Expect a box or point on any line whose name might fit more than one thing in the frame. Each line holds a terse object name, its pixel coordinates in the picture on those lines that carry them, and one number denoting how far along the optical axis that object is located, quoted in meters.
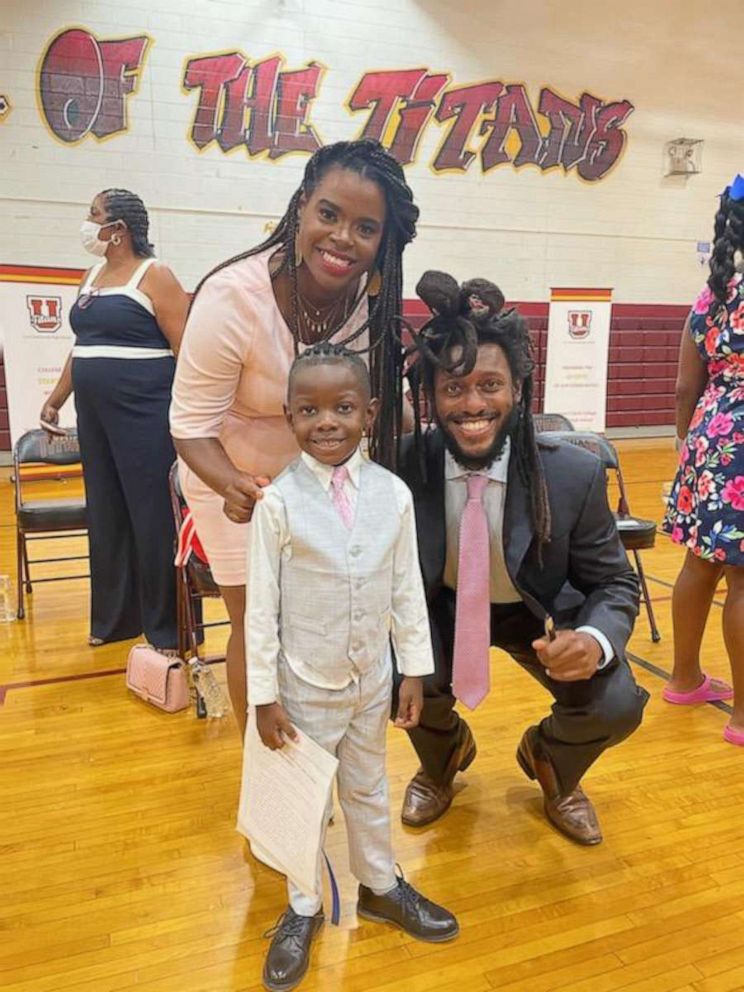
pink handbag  2.68
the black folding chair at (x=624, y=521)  3.11
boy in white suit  1.40
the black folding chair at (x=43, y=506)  3.37
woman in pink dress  1.53
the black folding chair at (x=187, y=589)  2.56
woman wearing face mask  2.86
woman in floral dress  2.28
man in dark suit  1.65
